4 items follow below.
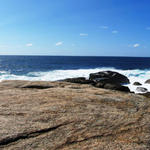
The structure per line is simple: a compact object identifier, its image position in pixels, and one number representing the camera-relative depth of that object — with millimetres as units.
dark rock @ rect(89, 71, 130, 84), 20597
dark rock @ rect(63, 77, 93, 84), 15534
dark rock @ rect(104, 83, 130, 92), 11532
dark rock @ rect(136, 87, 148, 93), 15253
